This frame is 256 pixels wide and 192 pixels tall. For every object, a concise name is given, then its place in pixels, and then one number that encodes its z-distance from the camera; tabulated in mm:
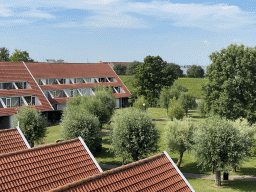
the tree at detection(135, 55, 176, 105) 69812
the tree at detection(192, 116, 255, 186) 22312
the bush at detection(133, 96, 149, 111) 50019
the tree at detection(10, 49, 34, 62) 83375
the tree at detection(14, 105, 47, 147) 29144
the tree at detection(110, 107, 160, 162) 24547
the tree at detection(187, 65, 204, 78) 136625
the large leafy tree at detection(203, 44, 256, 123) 37312
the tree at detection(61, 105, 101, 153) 27516
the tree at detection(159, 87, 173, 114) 59656
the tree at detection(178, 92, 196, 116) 59562
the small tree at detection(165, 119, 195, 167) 26211
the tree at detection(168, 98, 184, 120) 47094
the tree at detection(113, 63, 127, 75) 137000
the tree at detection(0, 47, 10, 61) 95012
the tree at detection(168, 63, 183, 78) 135750
